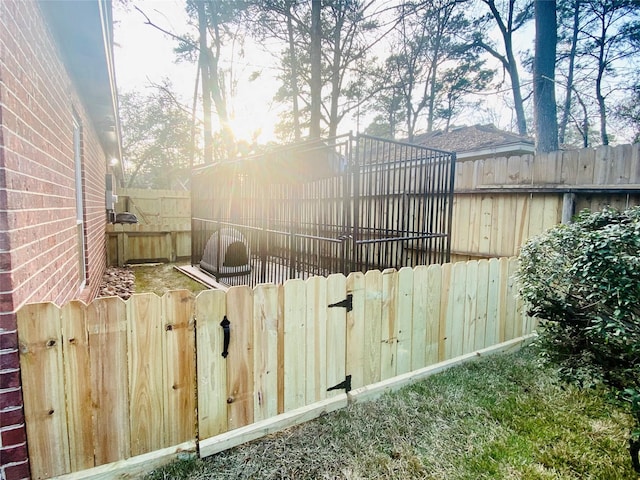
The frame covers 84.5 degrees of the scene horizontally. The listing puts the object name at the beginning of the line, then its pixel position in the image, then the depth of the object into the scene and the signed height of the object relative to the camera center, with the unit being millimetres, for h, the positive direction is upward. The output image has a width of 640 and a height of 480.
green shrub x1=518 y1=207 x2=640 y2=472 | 1854 -521
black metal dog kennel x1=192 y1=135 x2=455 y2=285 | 4402 -16
